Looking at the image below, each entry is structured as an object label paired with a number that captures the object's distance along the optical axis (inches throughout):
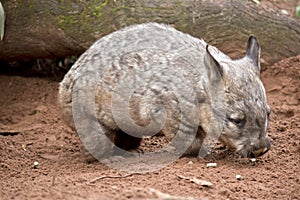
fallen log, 582.9
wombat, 444.8
